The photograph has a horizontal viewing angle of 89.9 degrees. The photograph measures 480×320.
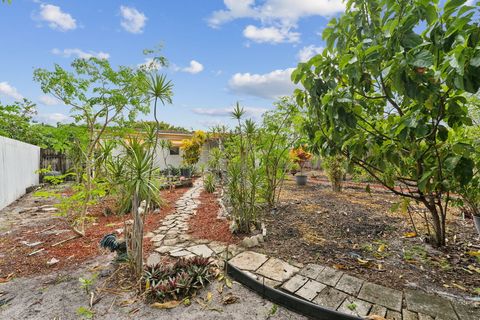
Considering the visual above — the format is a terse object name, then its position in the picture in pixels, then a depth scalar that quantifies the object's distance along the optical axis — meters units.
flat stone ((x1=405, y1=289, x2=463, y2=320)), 1.91
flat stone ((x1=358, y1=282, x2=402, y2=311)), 2.03
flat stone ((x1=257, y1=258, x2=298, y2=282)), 2.48
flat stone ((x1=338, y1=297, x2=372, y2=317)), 1.94
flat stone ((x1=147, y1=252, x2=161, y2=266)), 2.84
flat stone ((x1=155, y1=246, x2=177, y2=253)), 3.28
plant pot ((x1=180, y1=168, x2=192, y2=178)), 12.31
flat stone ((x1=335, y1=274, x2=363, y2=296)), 2.23
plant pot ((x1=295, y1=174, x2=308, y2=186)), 9.46
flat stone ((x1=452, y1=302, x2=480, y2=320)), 1.87
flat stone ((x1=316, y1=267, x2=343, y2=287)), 2.37
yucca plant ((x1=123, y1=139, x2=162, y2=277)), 2.24
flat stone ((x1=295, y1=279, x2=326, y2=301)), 2.16
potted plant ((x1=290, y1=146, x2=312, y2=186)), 9.46
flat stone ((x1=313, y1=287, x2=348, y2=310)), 2.03
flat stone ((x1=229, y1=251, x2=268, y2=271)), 2.69
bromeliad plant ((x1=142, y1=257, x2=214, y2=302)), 2.26
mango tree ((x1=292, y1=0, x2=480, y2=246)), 1.54
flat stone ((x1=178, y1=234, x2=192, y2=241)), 3.71
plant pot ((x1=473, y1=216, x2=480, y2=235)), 3.10
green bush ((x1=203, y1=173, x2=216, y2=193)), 8.12
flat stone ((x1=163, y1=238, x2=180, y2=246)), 3.53
